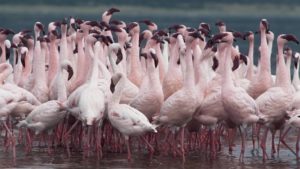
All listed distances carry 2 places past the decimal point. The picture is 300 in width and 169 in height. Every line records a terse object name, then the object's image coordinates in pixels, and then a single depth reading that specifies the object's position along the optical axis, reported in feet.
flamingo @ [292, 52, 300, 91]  71.20
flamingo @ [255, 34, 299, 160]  63.16
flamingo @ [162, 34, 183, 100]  67.82
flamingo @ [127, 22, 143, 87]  71.36
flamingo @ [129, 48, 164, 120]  64.23
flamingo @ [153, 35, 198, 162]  62.13
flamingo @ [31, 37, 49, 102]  68.80
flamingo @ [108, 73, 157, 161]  60.85
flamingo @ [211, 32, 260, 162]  61.46
